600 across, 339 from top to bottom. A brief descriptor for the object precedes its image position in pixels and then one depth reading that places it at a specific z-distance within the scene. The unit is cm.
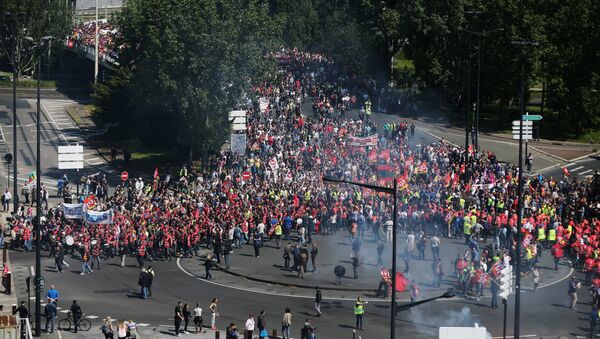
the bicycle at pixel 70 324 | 4959
